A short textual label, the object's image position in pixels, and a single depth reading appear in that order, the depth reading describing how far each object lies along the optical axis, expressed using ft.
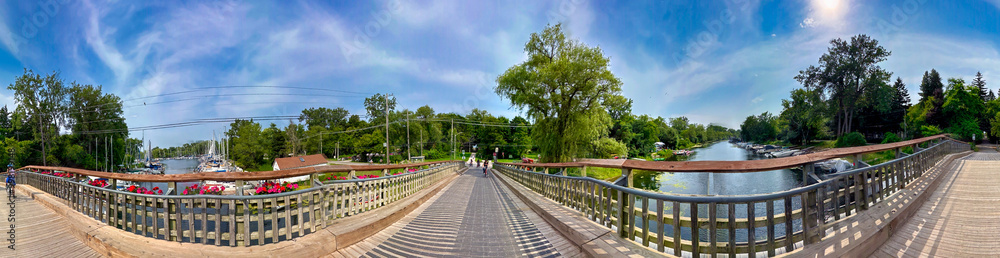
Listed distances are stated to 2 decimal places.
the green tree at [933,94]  111.96
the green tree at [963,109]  98.58
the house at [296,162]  136.56
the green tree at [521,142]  203.31
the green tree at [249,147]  178.89
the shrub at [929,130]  100.53
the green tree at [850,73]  124.73
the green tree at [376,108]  205.36
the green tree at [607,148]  71.92
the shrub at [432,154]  192.29
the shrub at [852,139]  104.58
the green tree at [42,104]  98.63
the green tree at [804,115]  139.74
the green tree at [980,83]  138.16
